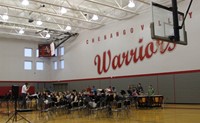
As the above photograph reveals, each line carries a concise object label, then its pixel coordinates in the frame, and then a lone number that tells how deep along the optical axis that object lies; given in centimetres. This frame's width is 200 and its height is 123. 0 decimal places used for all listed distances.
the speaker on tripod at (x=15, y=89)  1001
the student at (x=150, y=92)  1659
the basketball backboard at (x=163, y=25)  795
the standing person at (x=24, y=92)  1781
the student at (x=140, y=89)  1789
